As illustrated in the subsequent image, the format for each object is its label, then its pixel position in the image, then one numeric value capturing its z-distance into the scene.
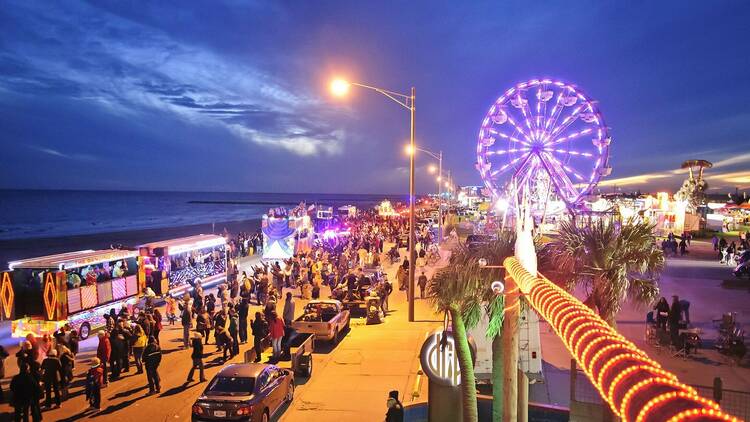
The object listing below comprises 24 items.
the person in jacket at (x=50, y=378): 11.05
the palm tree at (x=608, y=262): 8.23
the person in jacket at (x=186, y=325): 15.52
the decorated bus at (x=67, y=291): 15.62
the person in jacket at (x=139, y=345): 13.54
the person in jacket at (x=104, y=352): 12.51
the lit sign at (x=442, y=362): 8.13
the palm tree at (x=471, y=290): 7.32
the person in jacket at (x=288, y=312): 16.13
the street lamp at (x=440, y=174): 41.39
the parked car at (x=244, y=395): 9.30
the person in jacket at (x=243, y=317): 16.30
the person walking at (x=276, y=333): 14.32
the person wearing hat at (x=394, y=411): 8.09
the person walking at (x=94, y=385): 10.76
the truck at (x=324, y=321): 15.66
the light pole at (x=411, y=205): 18.30
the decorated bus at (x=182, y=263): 21.62
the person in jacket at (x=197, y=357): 12.31
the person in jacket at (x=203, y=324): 15.49
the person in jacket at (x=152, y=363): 11.61
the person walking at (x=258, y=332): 13.95
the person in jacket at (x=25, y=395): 9.77
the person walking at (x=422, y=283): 21.91
